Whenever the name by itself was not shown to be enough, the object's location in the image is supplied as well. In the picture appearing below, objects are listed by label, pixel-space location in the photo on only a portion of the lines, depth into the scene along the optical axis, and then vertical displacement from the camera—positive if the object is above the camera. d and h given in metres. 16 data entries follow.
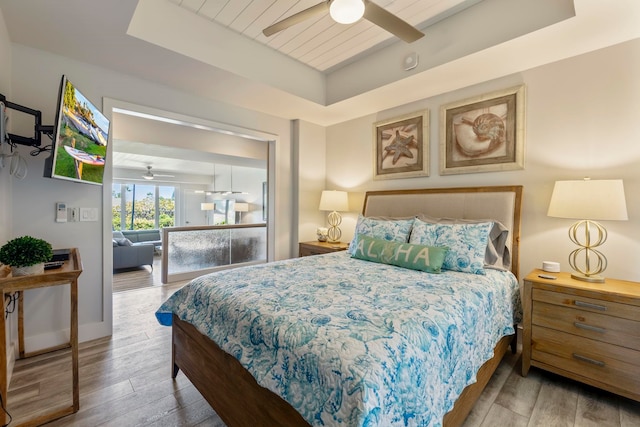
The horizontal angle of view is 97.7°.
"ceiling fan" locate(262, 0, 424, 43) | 1.63 +1.25
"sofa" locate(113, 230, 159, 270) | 5.32 -0.85
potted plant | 1.52 -0.25
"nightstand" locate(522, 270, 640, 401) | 1.70 -0.79
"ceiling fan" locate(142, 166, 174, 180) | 7.94 +1.07
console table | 1.44 -0.49
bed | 0.98 -0.54
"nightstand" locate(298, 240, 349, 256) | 3.53 -0.47
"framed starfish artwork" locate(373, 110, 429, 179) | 3.23 +0.79
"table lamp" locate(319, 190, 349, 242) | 3.74 +0.14
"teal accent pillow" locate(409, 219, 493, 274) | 2.16 -0.25
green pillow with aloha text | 2.16 -0.35
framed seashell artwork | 2.58 +0.78
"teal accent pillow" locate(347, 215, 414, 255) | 2.67 -0.18
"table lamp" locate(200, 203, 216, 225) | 9.49 +0.16
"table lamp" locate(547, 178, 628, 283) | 1.85 +0.01
